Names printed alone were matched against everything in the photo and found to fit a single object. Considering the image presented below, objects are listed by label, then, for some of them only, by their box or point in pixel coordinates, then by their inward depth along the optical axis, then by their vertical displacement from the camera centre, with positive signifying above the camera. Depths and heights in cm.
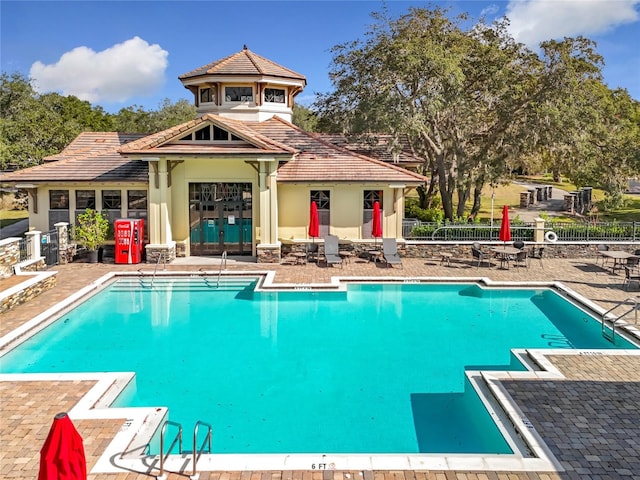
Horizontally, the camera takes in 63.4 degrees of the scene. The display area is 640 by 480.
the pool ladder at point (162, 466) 686 -332
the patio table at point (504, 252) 2073 -134
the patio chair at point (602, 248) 2314 -134
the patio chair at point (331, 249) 2115 -125
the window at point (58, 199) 2292 +95
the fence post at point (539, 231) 2325 -56
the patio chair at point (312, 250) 2291 -136
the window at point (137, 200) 2298 +92
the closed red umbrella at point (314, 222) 2158 -10
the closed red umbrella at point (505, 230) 2115 -47
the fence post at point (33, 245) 1952 -90
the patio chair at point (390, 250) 2142 -130
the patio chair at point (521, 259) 2058 -167
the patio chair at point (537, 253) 2222 -152
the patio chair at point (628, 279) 1720 -203
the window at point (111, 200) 2297 +92
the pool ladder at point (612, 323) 1298 -275
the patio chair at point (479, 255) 2148 -155
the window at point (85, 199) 2294 +97
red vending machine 2138 -80
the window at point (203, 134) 2139 +356
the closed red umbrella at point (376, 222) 2181 -11
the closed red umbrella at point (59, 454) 539 -243
